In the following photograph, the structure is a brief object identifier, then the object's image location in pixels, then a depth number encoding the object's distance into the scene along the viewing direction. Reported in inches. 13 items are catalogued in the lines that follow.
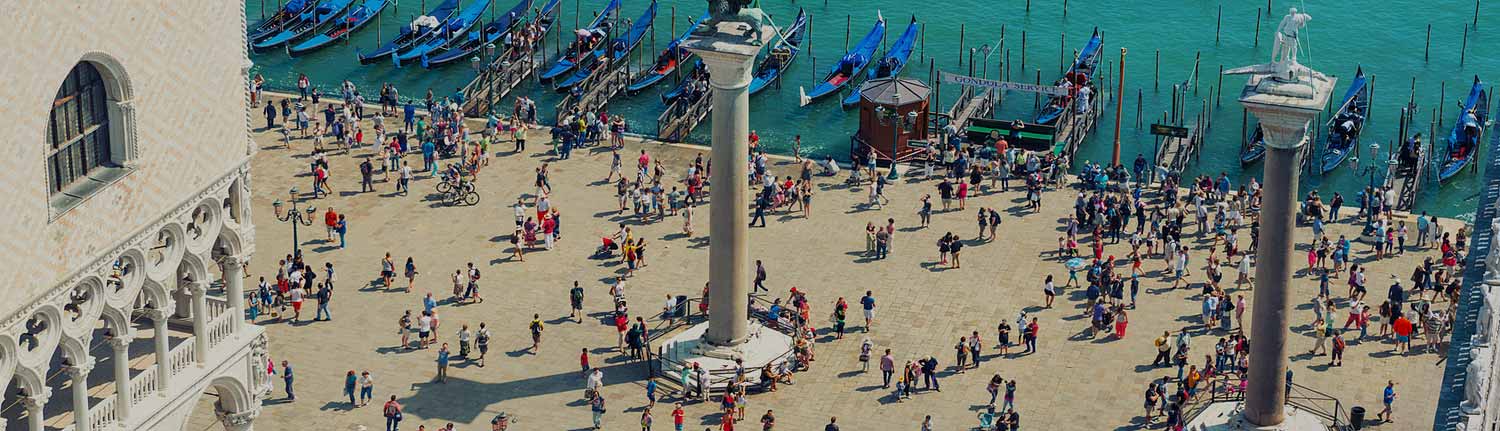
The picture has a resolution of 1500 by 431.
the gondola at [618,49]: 4361.2
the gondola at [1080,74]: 4160.9
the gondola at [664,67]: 4384.8
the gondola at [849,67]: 4397.1
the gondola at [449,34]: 4571.9
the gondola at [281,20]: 4714.6
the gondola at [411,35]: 4591.5
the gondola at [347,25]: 4658.0
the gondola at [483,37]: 4554.6
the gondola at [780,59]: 4478.3
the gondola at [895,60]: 4408.0
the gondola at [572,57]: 4414.4
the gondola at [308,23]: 4670.3
